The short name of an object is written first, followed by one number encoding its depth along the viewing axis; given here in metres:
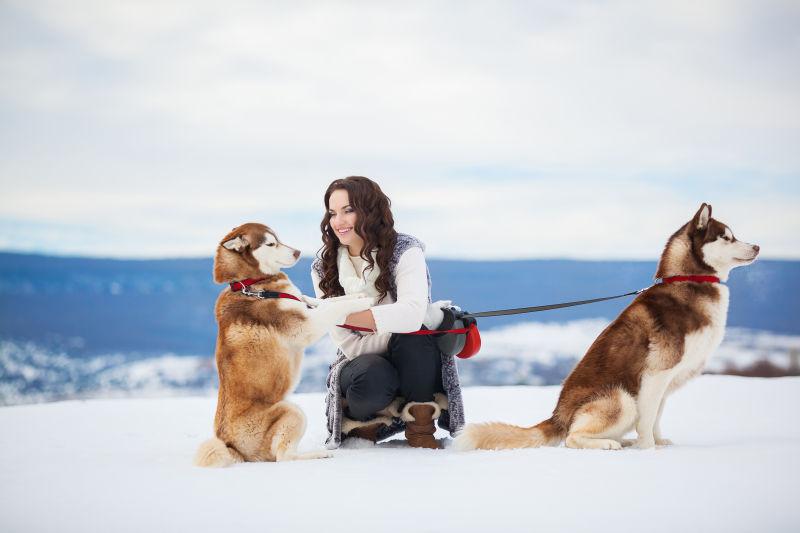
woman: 3.63
